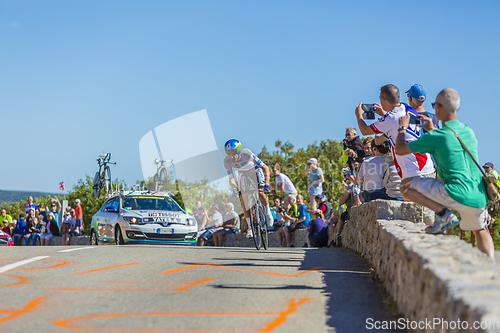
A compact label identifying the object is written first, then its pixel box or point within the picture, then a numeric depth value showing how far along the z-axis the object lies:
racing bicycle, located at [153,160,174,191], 25.41
